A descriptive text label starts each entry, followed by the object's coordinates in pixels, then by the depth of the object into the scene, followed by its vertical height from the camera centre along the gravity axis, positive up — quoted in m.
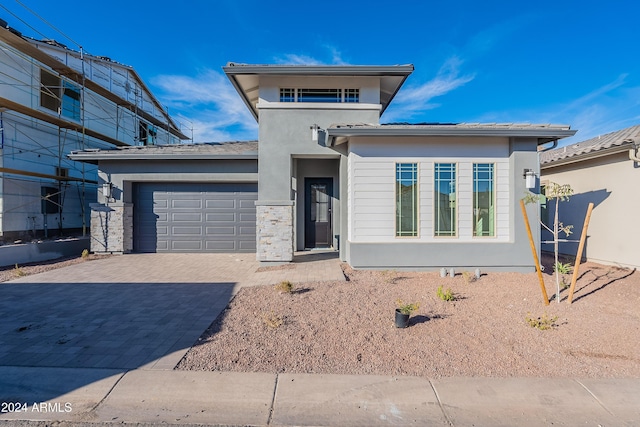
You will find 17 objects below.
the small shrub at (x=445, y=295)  5.25 -1.40
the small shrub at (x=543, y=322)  4.16 -1.52
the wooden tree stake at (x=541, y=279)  4.97 -1.07
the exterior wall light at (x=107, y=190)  9.78 +0.86
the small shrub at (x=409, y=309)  4.20 -1.34
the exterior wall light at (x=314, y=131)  8.01 +2.32
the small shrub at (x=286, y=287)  5.64 -1.36
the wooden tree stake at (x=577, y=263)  4.81 -0.79
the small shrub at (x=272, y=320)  4.23 -1.54
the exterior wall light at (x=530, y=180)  6.77 +0.85
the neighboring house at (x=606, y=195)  7.29 +0.59
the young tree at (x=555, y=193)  5.09 +0.42
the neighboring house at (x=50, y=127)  10.26 +3.63
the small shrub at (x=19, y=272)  7.24 -1.42
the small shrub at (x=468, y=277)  6.37 -1.34
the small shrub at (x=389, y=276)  6.38 -1.34
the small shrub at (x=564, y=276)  5.81 -1.34
